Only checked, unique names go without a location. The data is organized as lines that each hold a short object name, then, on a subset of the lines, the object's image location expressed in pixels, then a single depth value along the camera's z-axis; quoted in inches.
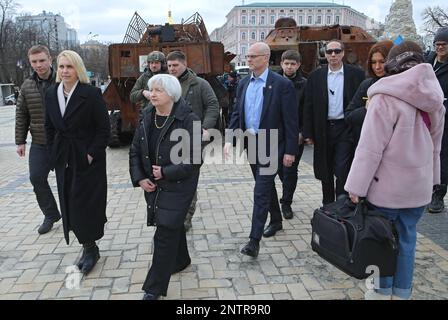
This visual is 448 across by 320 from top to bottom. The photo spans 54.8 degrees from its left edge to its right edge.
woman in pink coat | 100.3
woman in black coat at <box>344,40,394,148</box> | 138.6
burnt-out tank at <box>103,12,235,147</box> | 365.1
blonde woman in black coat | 142.2
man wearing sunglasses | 171.6
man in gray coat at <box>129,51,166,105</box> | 193.2
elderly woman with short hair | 121.9
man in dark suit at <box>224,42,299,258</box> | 157.6
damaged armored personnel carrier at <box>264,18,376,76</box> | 407.8
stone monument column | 685.3
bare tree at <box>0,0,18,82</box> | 1813.6
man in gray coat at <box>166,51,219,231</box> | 174.1
